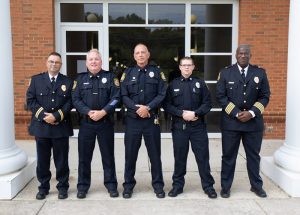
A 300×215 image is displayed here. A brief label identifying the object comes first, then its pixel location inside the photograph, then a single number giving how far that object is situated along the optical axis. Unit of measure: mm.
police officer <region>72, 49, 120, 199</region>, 5297
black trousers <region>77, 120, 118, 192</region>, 5371
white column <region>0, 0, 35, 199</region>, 5641
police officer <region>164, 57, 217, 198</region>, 5391
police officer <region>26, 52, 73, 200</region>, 5305
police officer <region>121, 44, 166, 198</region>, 5324
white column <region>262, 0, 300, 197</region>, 5703
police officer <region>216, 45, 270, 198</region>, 5348
